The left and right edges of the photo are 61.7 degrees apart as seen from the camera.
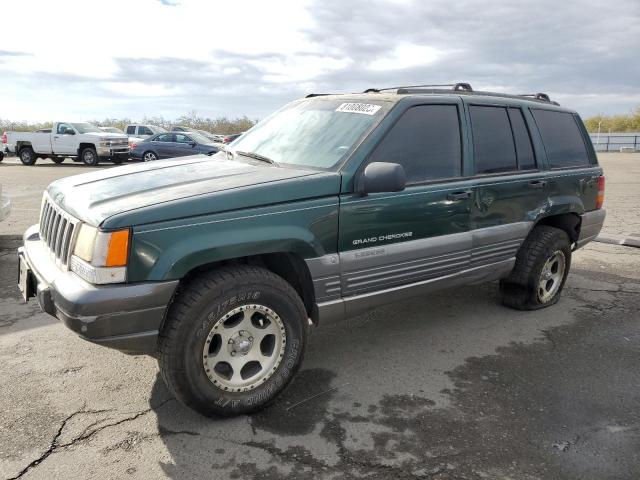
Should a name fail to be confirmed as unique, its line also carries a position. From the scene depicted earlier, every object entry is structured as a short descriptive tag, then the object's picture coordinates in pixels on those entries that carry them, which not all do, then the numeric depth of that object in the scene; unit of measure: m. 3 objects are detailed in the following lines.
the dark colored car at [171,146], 19.78
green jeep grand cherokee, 2.63
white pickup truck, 20.69
